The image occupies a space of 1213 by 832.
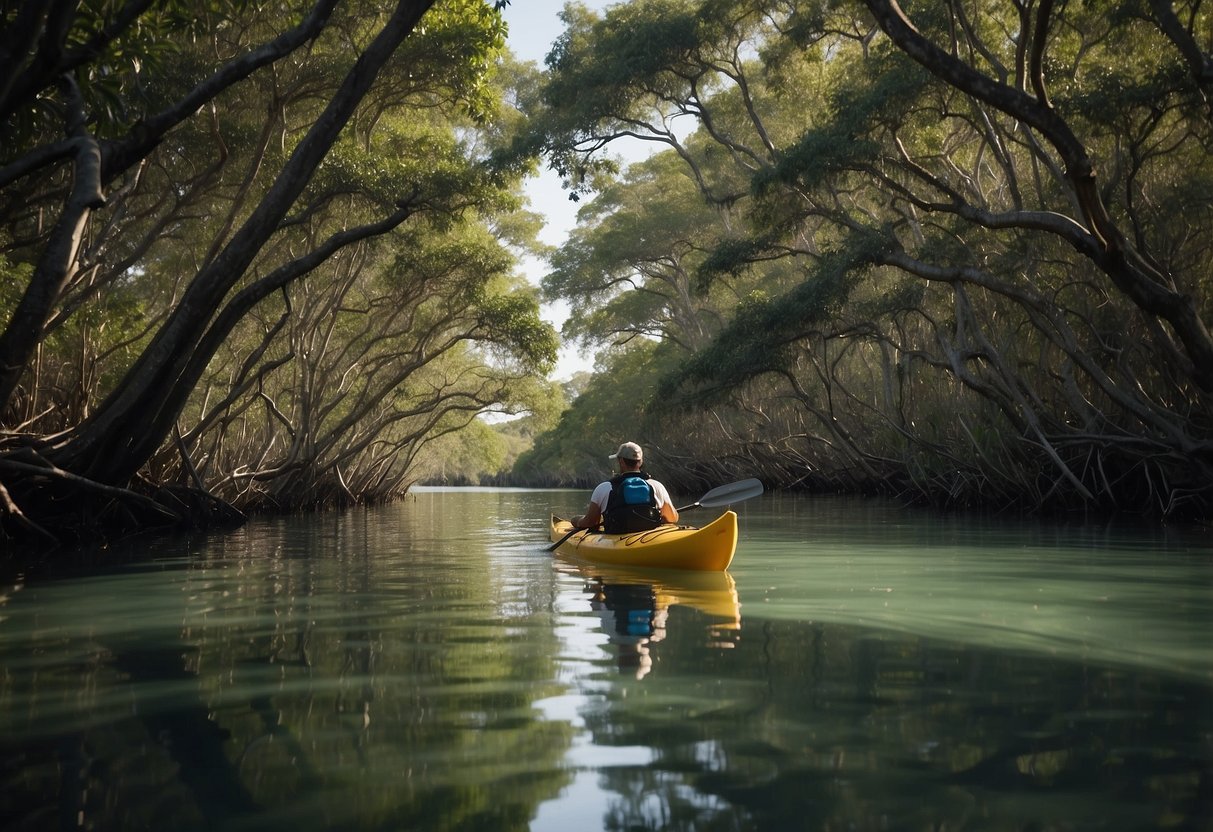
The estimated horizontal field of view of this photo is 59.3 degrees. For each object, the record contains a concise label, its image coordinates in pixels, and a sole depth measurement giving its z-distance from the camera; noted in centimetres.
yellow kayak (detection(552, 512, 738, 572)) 746
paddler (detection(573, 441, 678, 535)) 855
